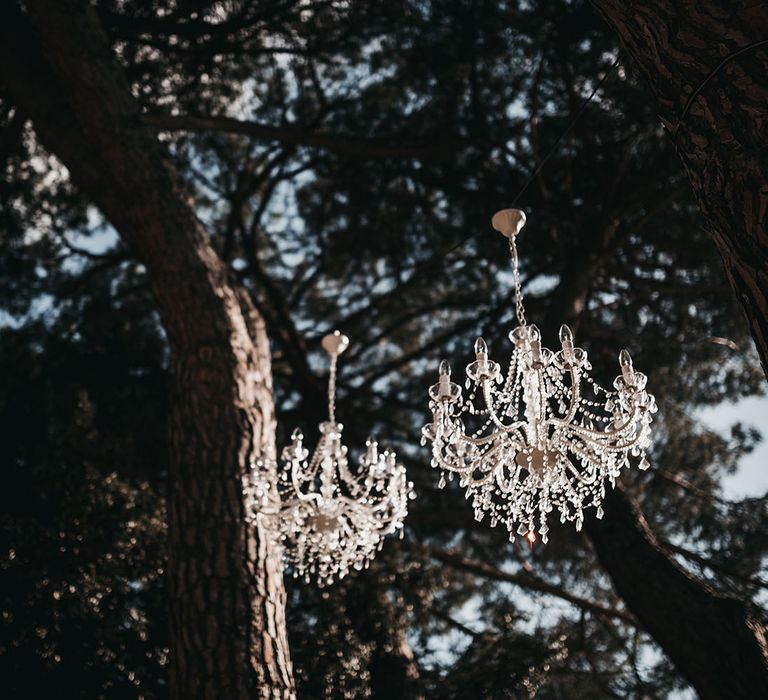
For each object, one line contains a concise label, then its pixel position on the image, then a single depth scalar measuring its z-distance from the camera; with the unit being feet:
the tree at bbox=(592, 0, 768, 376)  5.80
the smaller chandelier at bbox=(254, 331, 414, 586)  12.65
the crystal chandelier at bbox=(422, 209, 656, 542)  9.00
